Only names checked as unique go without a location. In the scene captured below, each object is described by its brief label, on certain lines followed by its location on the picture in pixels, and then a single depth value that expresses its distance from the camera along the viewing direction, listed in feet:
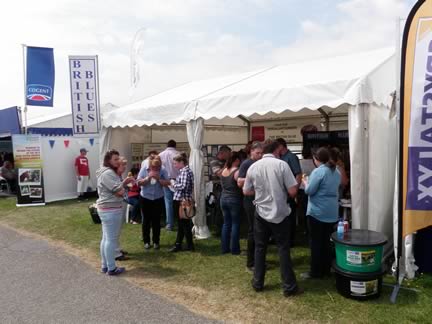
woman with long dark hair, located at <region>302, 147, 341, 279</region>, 12.60
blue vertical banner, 32.60
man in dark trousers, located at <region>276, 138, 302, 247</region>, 15.55
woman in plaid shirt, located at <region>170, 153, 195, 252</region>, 16.92
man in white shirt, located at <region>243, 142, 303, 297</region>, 11.68
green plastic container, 11.37
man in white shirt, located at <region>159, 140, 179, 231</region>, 21.59
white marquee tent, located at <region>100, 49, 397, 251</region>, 13.50
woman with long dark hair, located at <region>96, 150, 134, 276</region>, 14.35
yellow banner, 11.66
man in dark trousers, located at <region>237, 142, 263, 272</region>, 14.06
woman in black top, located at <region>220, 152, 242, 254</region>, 15.75
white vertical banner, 25.62
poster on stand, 33.27
